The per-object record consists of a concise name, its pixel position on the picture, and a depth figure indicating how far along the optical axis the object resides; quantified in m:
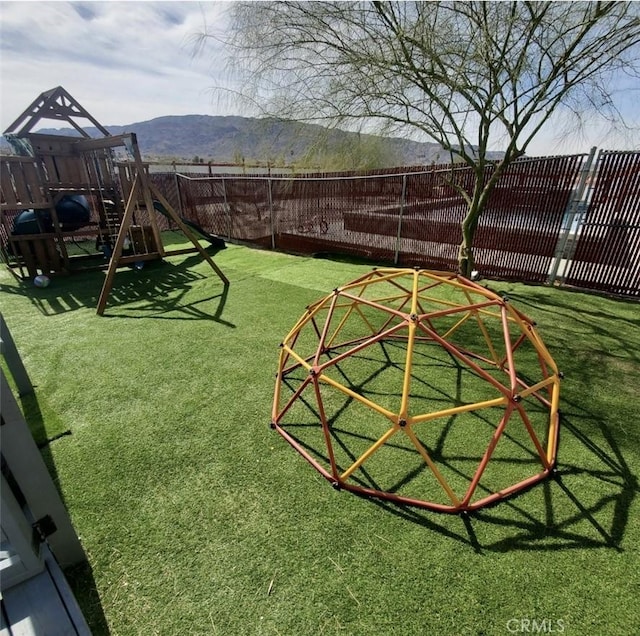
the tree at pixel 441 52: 4.25
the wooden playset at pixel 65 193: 6.68
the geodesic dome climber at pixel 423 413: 2.29
